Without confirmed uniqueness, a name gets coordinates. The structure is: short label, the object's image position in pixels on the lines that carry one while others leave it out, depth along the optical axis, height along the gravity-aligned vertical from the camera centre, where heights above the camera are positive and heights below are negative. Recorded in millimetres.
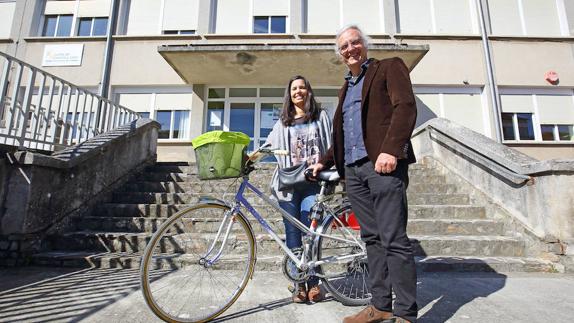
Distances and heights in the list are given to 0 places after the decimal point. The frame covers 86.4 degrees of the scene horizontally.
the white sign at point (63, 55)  10617 +5314
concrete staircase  3590 -288
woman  2682 +633
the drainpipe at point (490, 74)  9938 +4573
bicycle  2287 -352
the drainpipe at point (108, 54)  10266 +5265
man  1937 +354
